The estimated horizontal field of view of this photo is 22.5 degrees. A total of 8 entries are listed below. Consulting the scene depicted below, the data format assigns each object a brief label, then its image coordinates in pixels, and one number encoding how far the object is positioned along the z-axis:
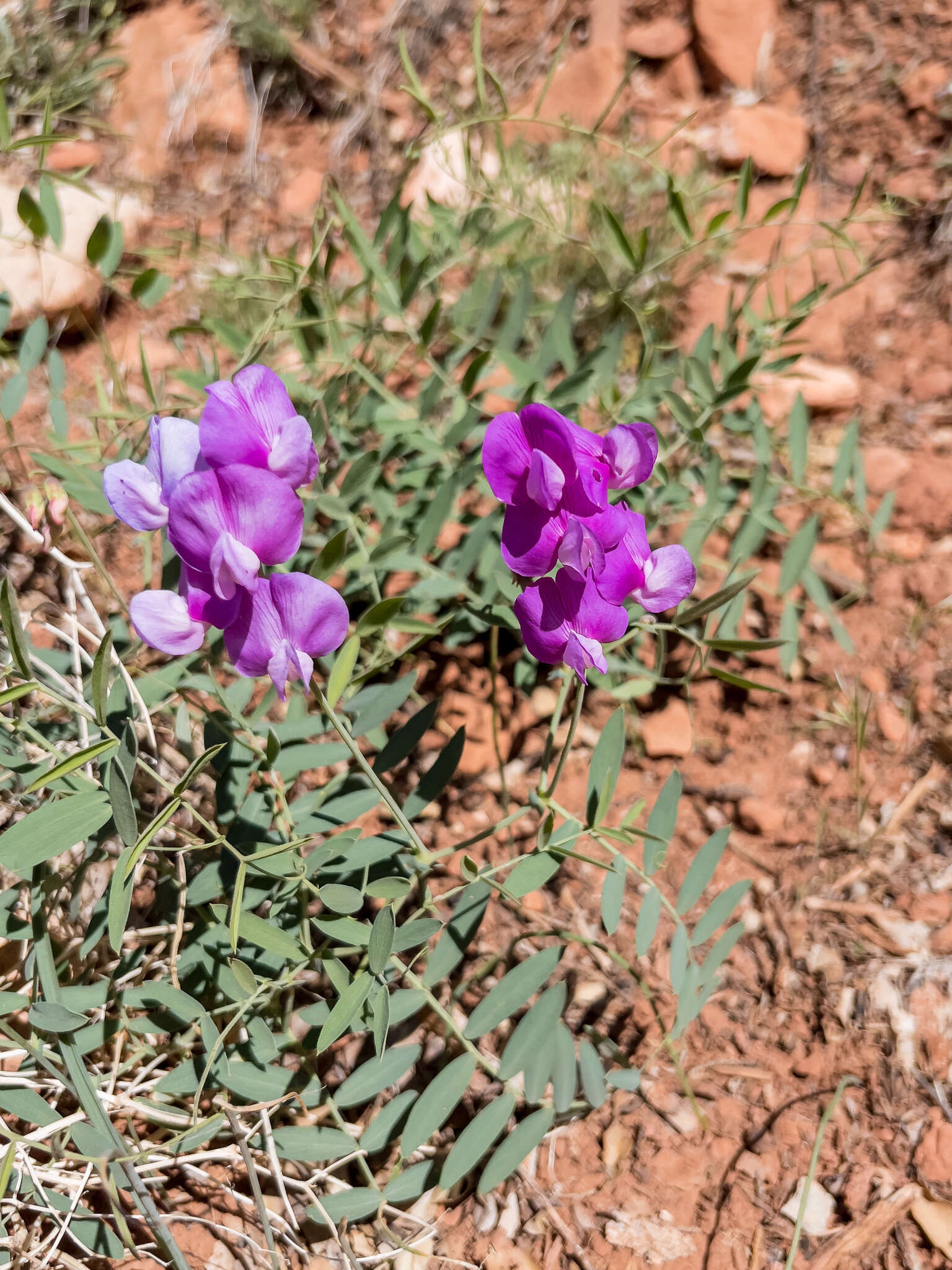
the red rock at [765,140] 0.82
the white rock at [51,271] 0.76
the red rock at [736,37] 0.87
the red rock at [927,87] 0.80
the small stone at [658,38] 0.89
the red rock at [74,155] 0.90
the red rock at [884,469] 0.67
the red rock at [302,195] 0.88
